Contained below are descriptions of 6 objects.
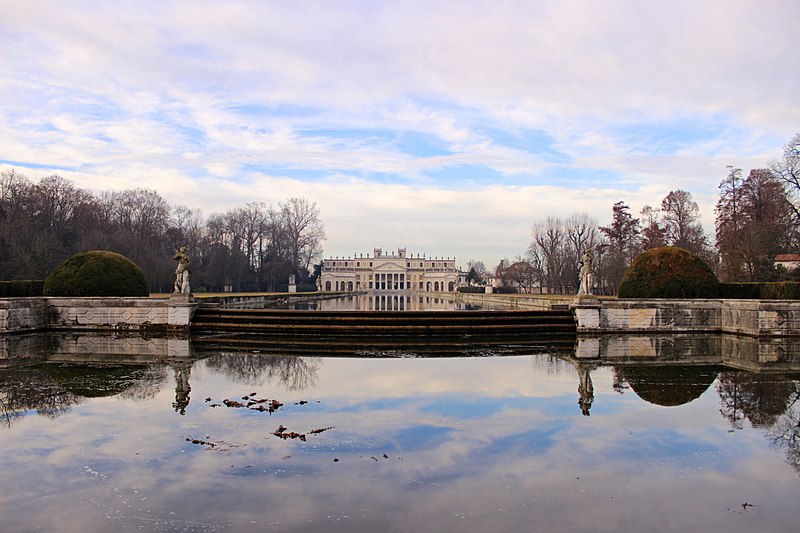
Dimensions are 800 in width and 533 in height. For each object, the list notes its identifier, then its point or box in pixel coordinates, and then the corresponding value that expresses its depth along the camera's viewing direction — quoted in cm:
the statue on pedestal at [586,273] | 1820
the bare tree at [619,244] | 4519
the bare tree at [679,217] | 4917
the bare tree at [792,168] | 3084
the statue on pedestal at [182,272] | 1841
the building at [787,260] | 3772
